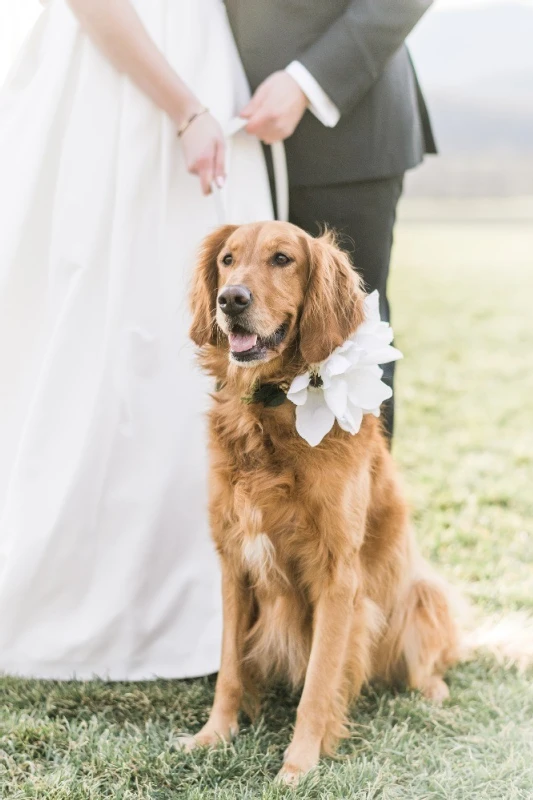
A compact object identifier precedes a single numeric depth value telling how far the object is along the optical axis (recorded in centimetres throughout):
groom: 256
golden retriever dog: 227
